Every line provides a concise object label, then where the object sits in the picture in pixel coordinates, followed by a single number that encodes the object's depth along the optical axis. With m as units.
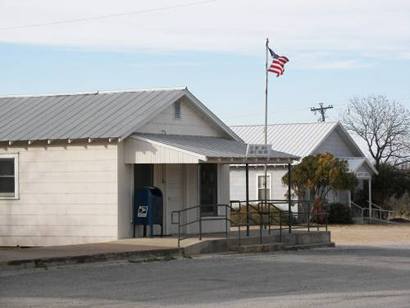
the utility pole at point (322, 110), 76.69
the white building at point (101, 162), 24.44
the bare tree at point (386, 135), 64.06
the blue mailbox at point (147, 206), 24.53
